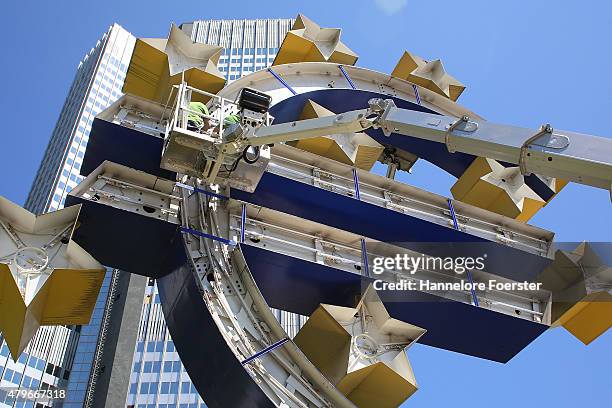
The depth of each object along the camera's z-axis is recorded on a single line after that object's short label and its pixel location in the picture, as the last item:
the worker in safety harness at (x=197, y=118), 9.40
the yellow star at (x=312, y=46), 14.93
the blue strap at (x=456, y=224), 10.57
